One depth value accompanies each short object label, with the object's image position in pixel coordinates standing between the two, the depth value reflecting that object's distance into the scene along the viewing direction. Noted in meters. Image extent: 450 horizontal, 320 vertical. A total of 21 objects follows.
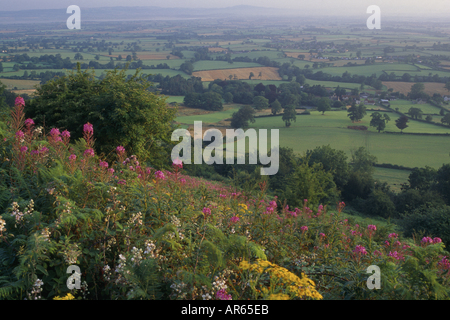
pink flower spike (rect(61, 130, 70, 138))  4.96
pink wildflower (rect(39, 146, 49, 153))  4.36
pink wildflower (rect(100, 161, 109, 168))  4.28
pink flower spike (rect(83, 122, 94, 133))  5.11
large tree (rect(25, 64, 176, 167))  13.42
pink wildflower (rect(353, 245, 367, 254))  3.65
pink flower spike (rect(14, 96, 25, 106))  5.13
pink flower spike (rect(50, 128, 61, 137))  4.79
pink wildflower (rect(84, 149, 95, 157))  4.38
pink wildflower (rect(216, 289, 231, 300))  2.71
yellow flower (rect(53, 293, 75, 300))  2.55
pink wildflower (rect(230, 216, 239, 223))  4.13
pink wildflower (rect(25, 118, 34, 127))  5.01
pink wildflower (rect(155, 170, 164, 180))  4.25
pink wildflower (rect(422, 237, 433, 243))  4.72
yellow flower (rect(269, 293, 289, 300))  2.44
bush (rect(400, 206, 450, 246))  17.42
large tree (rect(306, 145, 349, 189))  35.19
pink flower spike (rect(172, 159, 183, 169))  4.20
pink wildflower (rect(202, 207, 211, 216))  3.59
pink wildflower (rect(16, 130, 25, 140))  4.53
